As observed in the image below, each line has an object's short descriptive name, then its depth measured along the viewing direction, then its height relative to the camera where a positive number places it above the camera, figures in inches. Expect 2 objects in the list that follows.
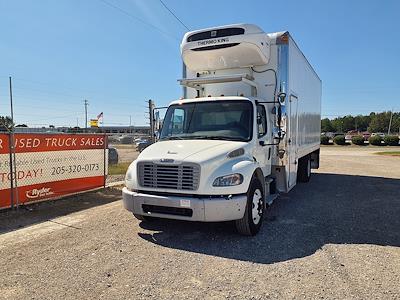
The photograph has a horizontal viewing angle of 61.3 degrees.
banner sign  288.2 -38.7
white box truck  204.7 -6.9
